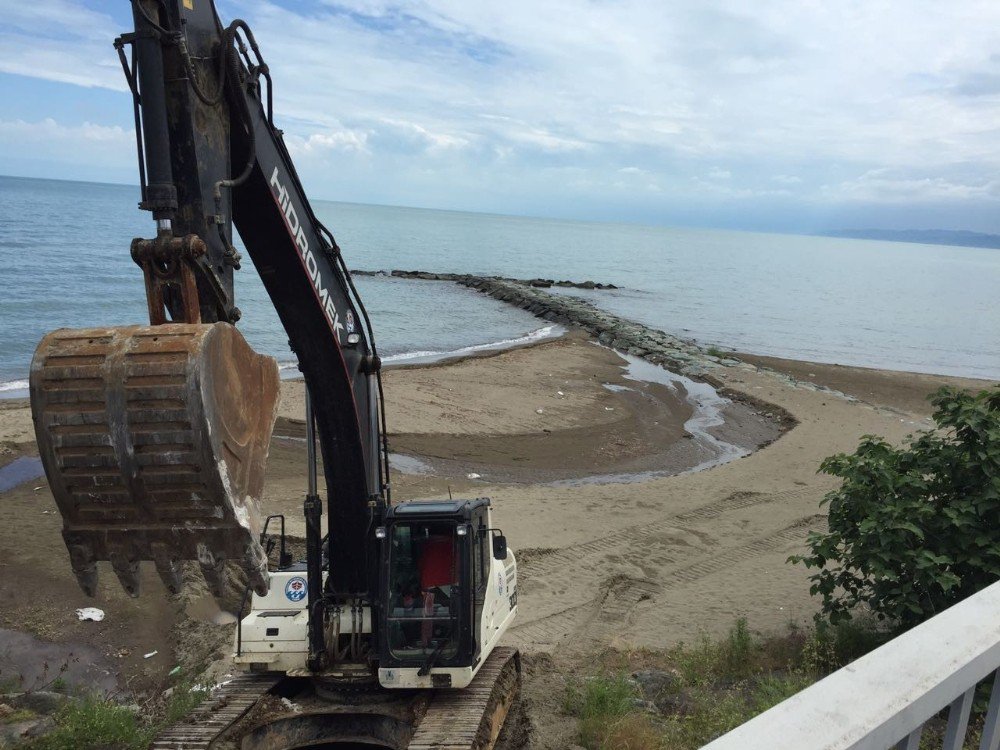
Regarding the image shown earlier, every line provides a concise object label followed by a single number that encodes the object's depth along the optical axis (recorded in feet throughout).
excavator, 11.75
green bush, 27.35
